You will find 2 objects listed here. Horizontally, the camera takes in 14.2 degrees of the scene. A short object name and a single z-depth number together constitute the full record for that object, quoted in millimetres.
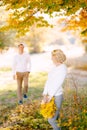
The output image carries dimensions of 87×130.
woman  6422
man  10273
